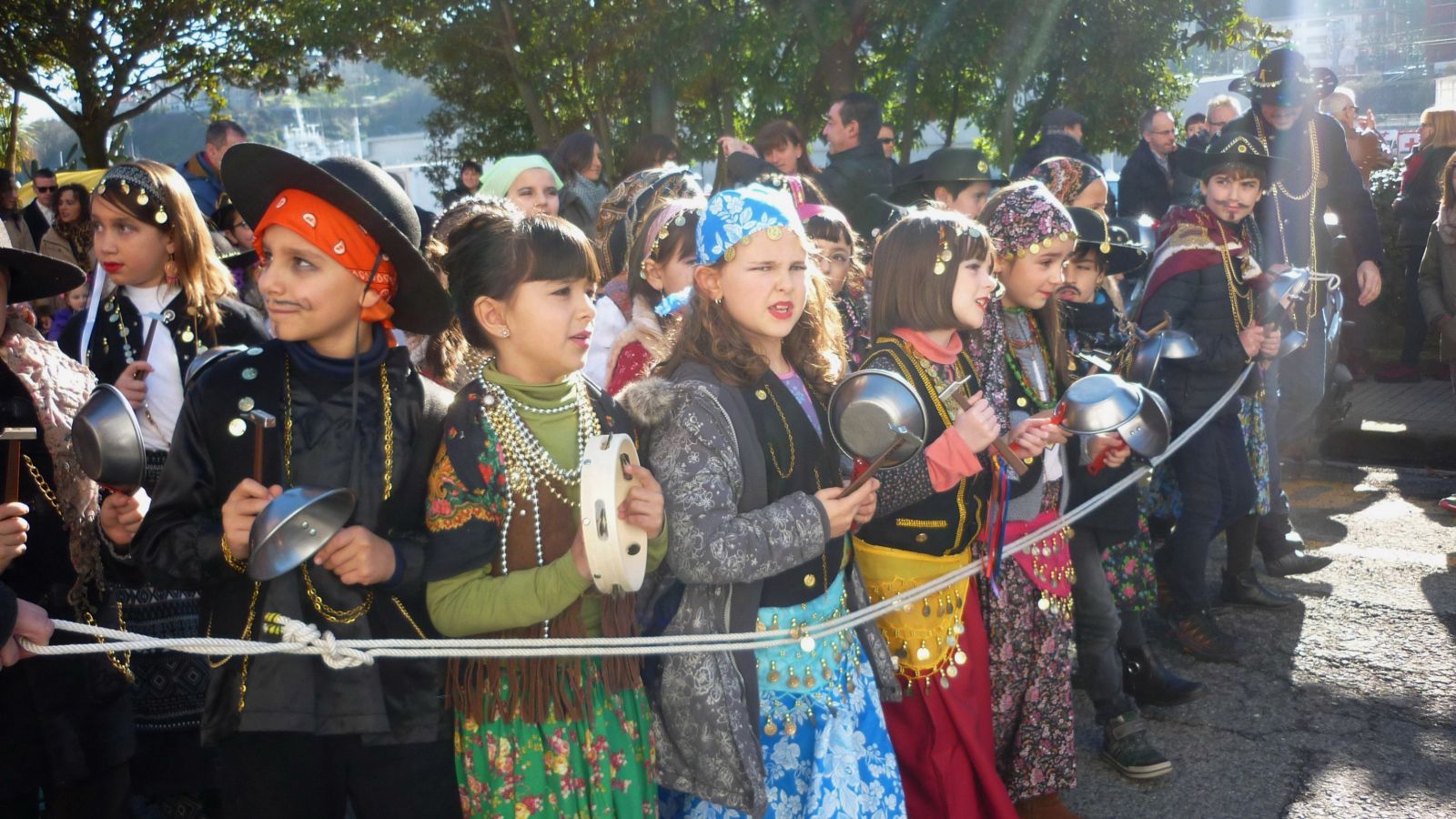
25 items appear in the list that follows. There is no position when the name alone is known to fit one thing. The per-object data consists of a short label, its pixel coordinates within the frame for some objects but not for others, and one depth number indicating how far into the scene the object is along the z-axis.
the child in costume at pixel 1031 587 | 3.63
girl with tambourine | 2.54
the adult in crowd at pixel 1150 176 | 9.25
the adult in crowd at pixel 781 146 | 7.04
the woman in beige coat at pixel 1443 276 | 7.05
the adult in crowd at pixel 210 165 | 8.12
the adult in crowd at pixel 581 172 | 7.41
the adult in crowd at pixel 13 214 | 9.98
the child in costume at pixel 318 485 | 2.46
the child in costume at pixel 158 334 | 3.58
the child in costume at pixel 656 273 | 3.80
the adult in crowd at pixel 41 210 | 10.78
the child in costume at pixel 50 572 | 2.99
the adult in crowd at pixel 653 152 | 7.13
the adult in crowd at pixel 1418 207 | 10.13
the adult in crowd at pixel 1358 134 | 10.76
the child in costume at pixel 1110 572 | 4.06
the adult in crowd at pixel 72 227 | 9.06
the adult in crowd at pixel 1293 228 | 5.94
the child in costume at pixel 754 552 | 2.67
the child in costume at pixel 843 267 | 4.28
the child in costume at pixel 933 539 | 3.33
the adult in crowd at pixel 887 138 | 8.90
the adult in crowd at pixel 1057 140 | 7.54
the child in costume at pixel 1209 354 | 4.98
